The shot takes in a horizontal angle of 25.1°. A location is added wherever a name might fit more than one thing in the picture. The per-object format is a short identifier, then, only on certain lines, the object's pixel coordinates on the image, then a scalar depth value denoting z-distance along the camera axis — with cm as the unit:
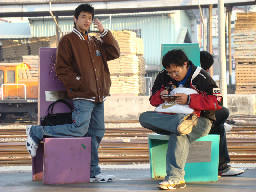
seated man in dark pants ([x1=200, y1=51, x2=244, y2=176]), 644
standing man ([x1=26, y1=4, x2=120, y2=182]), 600
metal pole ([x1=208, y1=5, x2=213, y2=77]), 2552
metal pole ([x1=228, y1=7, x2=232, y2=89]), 2741
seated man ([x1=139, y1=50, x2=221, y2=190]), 550
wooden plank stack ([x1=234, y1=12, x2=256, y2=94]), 2632
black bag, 616
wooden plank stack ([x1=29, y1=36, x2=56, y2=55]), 3113
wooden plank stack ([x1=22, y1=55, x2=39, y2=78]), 2661
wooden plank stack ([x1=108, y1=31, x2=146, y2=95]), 2686
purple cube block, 588
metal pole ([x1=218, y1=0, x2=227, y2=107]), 1778
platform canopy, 2825
